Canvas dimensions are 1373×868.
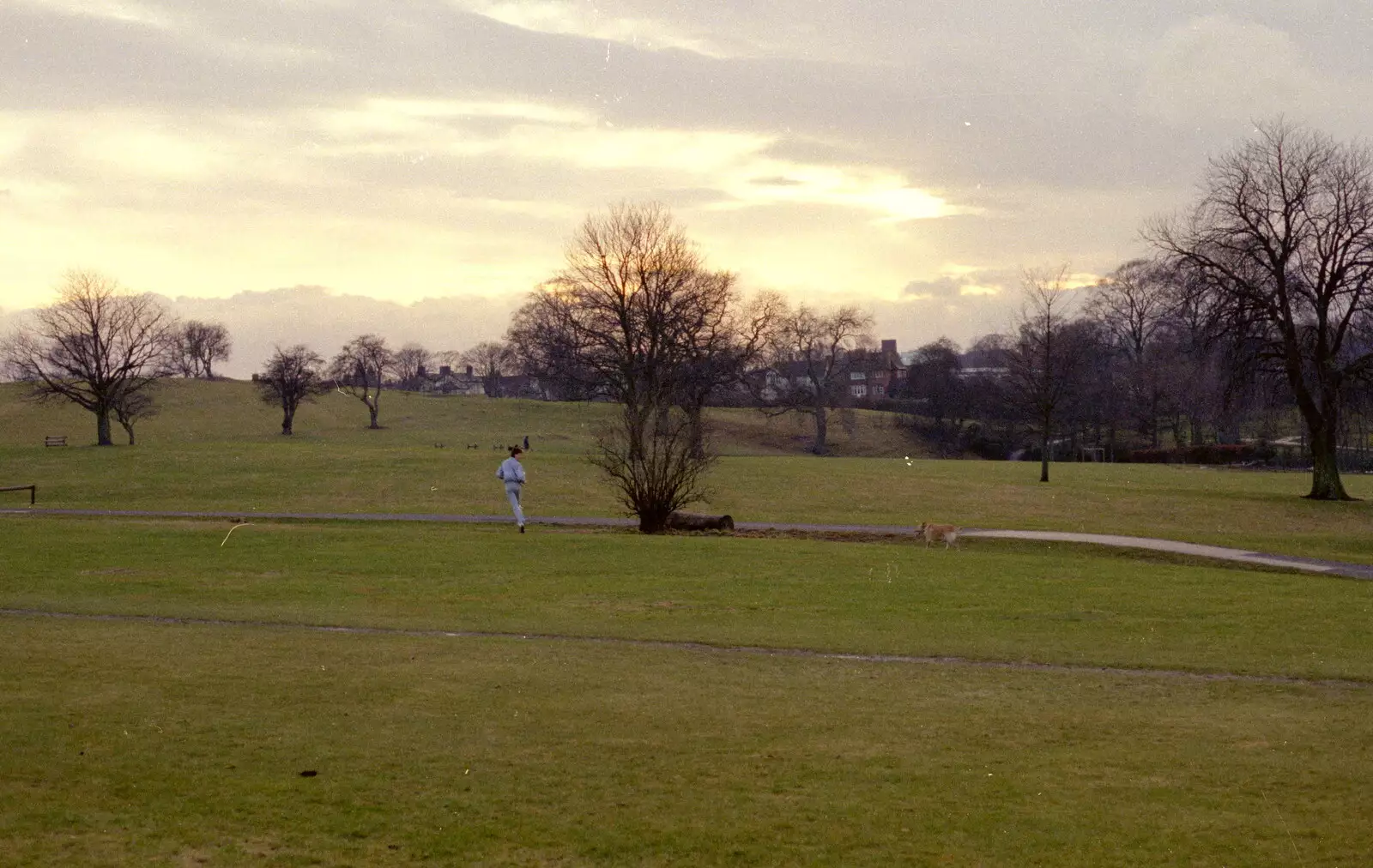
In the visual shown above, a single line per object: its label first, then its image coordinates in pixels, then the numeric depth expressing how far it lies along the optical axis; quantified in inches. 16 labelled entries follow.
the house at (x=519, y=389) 6609.3
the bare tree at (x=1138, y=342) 3873.0
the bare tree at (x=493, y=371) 7165.4
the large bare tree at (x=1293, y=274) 1685.5
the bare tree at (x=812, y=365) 4434.1
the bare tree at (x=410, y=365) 7154.5
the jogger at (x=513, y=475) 1182.3
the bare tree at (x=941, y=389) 4520.2
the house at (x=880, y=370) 4977.9
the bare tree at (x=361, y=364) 4643.2
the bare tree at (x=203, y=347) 6387.8
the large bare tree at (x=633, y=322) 2440.9
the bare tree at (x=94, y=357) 3053.6
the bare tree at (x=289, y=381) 3965.6
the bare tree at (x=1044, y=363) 2348.7
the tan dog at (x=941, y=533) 1070.0
